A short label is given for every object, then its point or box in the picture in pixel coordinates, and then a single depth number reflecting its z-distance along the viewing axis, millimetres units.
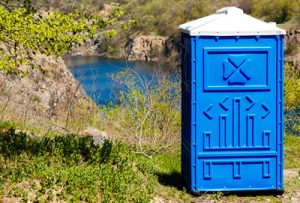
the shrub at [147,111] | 11344
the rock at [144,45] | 47906
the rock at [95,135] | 8918
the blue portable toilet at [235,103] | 6945
